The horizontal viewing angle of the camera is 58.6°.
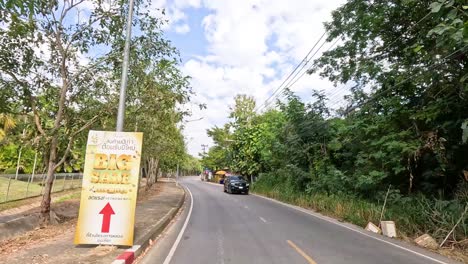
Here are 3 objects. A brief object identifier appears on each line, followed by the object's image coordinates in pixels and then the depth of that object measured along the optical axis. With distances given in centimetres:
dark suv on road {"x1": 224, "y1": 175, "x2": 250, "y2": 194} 3800
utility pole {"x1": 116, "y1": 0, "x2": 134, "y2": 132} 1040
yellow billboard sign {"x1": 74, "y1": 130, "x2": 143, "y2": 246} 924
